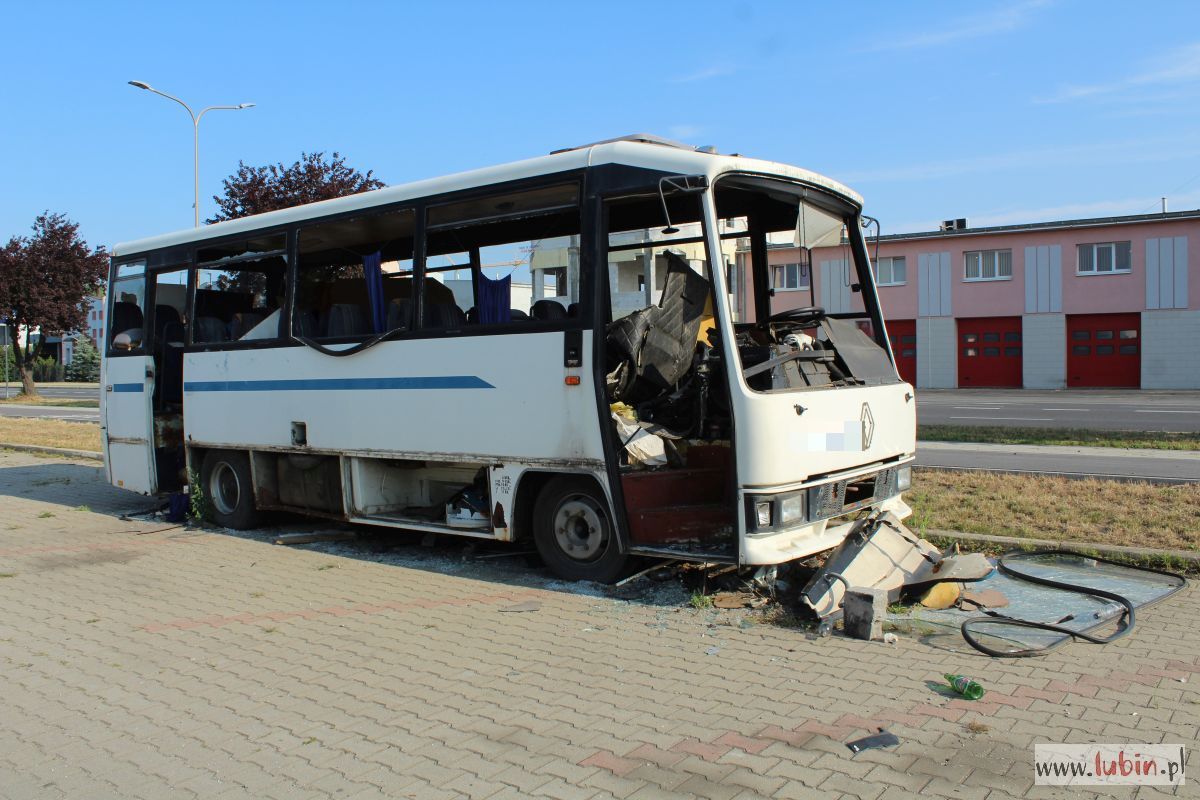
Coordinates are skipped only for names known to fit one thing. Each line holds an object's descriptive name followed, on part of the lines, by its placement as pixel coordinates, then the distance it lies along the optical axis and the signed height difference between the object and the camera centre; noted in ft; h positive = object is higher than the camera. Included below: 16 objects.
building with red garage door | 118.52 +5.55
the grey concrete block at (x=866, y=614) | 18.79 -5.14
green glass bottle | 15.45 -5.46
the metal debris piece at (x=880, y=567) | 19.90 -4.71
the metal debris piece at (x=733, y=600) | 21.20 -5.41
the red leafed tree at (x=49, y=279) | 134.72 +14.12
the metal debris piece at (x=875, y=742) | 13.51 -5.54
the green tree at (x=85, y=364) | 237.25 +3.25
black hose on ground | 17.53 -5.45
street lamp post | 81.92 +21.47
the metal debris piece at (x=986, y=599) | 20.80 -5.46
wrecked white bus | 21.12 -0.11
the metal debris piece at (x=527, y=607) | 21.74 -5.54
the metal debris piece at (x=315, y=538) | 31.58 -5.58
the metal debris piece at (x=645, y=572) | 22.72 -5.11
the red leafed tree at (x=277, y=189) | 79.30 +15.10
